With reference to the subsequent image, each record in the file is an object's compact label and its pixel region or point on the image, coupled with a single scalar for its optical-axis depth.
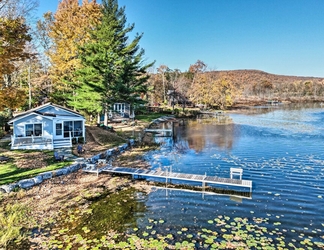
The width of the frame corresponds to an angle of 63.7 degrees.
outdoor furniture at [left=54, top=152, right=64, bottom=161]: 15.53
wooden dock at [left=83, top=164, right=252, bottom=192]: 12.26
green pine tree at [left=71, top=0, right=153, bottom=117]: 25.61
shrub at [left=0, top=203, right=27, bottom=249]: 7.61
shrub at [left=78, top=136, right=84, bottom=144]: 20.77
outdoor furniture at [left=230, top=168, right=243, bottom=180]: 13.04
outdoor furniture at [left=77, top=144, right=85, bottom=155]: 17.64
